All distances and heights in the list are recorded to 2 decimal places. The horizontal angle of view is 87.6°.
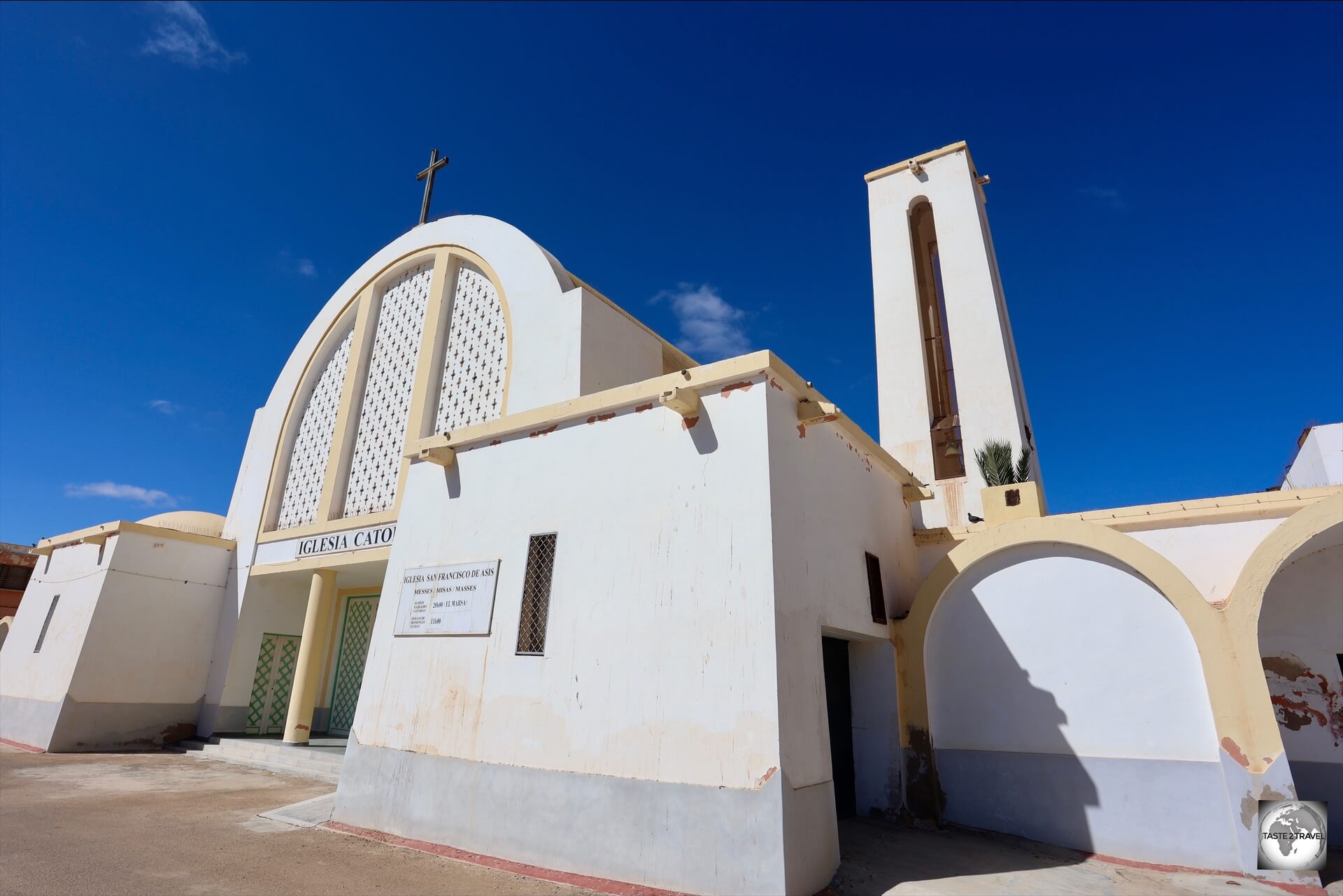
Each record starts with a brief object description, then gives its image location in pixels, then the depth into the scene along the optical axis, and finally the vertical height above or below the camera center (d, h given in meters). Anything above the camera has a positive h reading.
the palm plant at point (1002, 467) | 8.66 +2.86
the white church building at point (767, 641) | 5.07 +0.54
